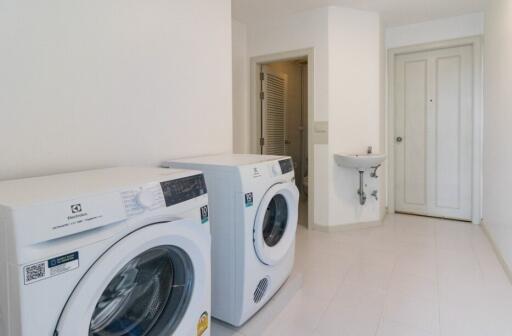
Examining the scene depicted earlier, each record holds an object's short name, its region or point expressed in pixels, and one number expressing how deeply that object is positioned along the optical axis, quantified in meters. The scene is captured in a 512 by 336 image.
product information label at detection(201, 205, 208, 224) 1.08
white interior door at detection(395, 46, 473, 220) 3.34
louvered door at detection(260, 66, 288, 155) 3.68
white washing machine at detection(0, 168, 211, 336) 0.65
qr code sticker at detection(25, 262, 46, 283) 0.63
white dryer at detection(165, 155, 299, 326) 1.39
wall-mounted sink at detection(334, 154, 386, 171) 2.88
